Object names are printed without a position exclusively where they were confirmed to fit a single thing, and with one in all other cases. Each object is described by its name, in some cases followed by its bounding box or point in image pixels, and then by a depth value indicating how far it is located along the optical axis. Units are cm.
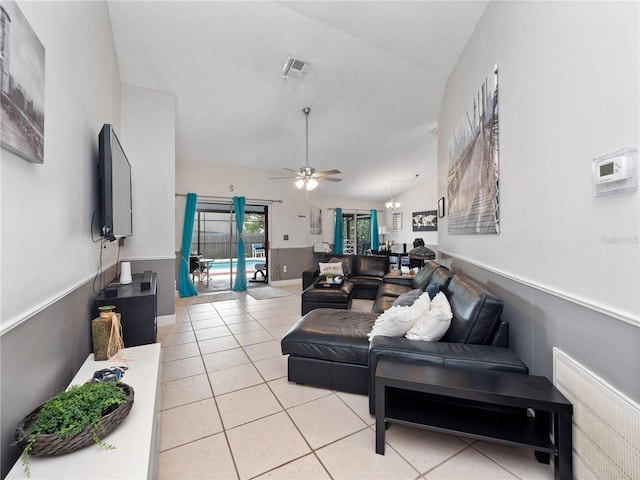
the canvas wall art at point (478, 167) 212
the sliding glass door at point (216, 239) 615
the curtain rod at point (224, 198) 550
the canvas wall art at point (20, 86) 89
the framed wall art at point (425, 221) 783
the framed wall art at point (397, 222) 918
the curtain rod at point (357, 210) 900
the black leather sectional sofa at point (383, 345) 157
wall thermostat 96
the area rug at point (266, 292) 539
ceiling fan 418
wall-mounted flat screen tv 180
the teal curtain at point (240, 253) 600
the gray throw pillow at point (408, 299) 247
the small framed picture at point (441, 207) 418
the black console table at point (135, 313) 217
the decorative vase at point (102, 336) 173
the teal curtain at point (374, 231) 950
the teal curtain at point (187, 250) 536
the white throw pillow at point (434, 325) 177
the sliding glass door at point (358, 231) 923
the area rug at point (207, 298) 496
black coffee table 122
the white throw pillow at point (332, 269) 479
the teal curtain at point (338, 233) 857
